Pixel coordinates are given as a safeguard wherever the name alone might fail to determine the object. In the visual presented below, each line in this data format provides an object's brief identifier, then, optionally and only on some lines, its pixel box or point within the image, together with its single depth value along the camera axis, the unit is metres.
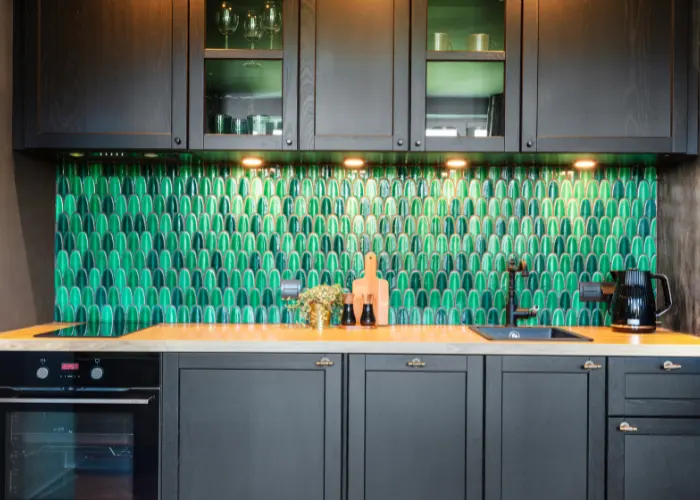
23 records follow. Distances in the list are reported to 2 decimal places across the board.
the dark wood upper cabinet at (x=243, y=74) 2.50
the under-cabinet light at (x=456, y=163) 2.75
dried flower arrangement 2.64
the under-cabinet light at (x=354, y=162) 2.76
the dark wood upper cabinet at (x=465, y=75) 2.49
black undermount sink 2.71
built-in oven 2.30
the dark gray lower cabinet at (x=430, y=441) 2.29
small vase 2.64
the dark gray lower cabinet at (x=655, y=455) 2.26
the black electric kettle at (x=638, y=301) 2.59
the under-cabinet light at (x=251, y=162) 2.76
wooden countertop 2.28
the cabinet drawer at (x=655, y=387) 2.27
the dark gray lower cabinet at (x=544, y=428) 2.28
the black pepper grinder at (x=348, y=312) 2.68
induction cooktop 2.40
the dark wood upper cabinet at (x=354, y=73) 2.50
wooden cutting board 2.78
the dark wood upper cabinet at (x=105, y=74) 2.51
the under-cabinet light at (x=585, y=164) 2.74
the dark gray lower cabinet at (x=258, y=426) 2.31
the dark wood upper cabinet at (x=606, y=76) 2.49
